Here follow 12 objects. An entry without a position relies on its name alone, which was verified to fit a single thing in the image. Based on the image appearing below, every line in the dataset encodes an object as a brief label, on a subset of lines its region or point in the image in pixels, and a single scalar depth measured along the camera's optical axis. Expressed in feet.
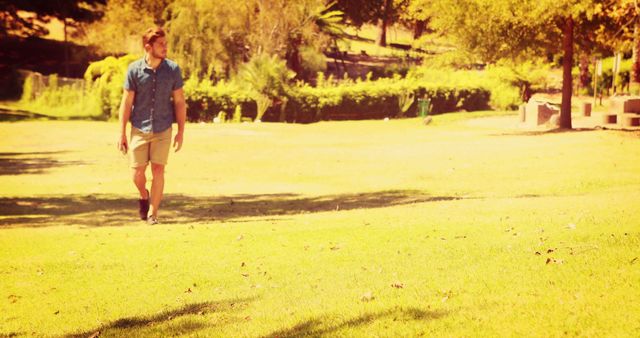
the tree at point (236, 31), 156.56
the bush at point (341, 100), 134.21
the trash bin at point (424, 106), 149.16
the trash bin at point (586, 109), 129.80
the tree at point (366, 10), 247.91
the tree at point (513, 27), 95.35
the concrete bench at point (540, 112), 122.21
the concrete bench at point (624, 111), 105.70
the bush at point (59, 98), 141.28
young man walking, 34.82
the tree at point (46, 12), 179.22
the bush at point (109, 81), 133.59
